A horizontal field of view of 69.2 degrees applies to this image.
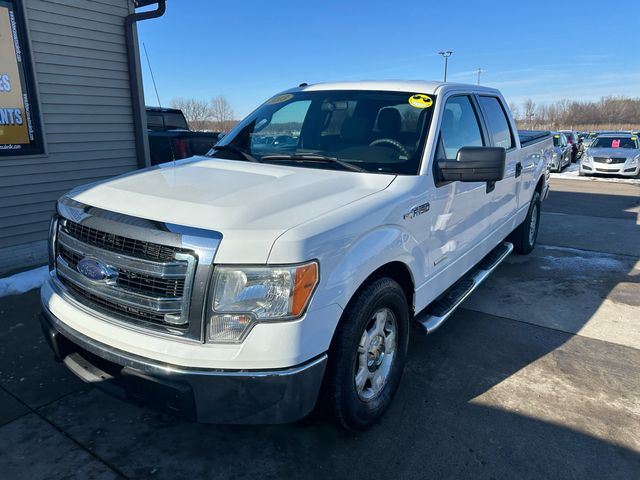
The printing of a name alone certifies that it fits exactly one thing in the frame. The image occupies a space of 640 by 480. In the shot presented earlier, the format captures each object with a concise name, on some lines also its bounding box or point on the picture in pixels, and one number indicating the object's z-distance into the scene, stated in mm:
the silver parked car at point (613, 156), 16641
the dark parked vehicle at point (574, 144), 24616
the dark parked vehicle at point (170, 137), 4980
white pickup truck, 1979
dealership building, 5332
